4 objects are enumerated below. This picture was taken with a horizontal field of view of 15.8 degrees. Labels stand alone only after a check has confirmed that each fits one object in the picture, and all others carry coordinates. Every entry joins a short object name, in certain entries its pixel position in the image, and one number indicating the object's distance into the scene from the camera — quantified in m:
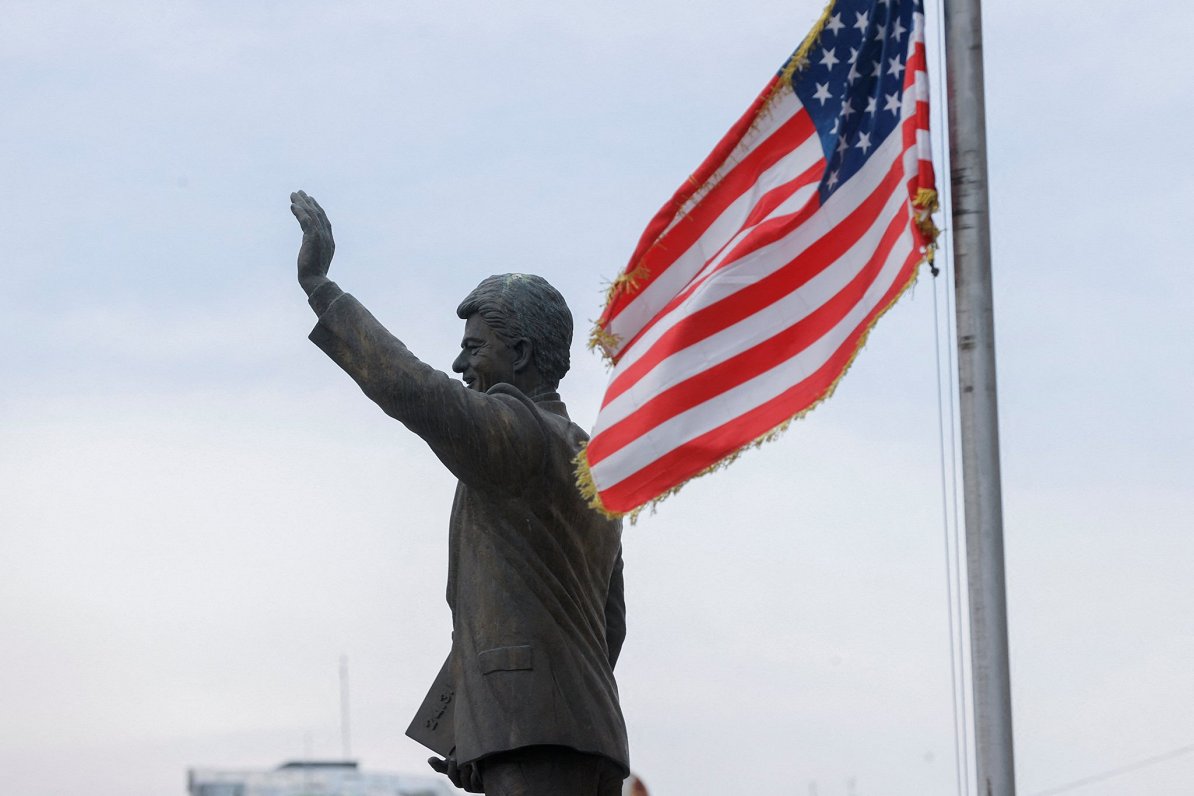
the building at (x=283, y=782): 57.74
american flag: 15.98
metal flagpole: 14.29
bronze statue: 16.92
